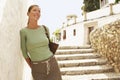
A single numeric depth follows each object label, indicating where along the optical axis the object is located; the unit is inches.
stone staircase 231.5
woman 110.7
